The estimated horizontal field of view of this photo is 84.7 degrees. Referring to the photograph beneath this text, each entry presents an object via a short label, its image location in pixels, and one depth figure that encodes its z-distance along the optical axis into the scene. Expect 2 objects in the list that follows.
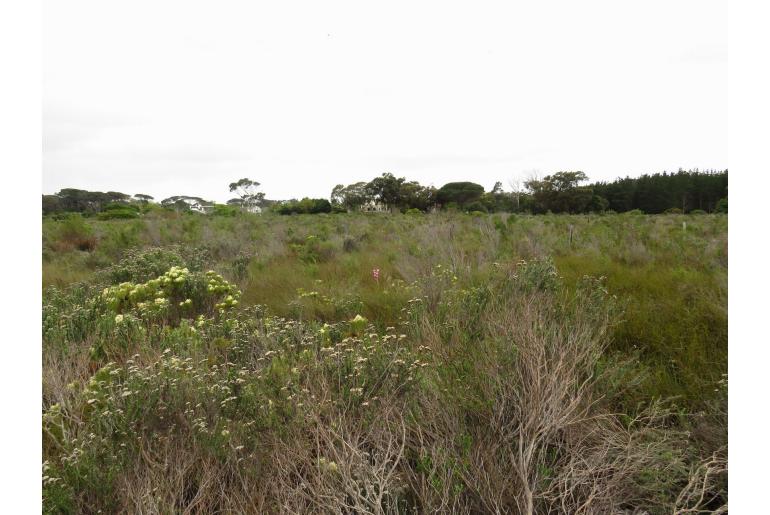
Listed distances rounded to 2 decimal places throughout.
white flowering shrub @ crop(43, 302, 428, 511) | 1.95
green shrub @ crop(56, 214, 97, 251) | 10.52
